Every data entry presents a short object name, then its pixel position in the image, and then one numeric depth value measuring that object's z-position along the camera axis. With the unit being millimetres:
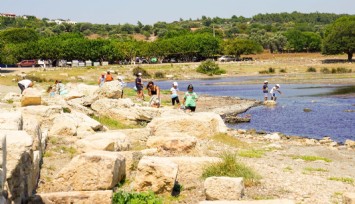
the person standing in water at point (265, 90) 49188
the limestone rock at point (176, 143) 14812
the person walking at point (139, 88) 35603
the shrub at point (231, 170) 12984
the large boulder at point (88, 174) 11508
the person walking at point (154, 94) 27484
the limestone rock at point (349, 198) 10098
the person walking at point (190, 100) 25692
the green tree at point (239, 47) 139875
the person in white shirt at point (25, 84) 29466
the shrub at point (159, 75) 93781
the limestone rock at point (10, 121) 11406
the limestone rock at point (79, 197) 10133
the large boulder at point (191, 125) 18234
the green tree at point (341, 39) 117125
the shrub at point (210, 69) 102188
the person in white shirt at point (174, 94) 31616
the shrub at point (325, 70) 96250
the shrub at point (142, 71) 92500
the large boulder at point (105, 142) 14219
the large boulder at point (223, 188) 11367
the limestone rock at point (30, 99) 20719
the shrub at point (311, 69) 100550
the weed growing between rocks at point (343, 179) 14699
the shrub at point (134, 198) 10867
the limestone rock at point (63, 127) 17186
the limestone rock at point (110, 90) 26953
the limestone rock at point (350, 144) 24806
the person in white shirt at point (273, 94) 48078
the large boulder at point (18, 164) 8812
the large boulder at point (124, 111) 23297
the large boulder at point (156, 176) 11719
